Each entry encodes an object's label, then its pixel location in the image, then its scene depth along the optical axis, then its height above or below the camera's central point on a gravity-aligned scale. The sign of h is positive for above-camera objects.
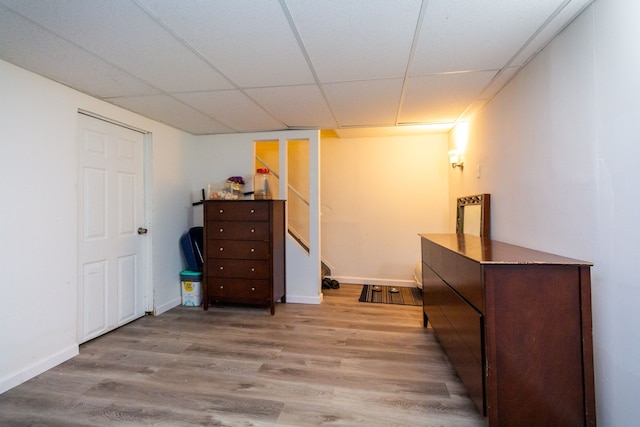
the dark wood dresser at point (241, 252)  3.13 -0.40
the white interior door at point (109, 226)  2.45 -0.08
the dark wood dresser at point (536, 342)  1.27 -0.60
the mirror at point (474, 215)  2.54 -0.01
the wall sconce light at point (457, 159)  3.37 +0.68
